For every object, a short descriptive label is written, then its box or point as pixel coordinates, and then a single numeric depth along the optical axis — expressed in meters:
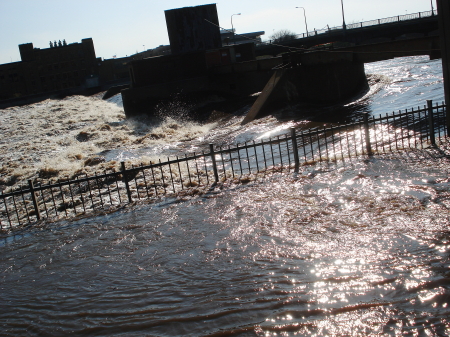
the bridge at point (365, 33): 51.53
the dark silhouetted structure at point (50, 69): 76.81
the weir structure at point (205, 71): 28.41
